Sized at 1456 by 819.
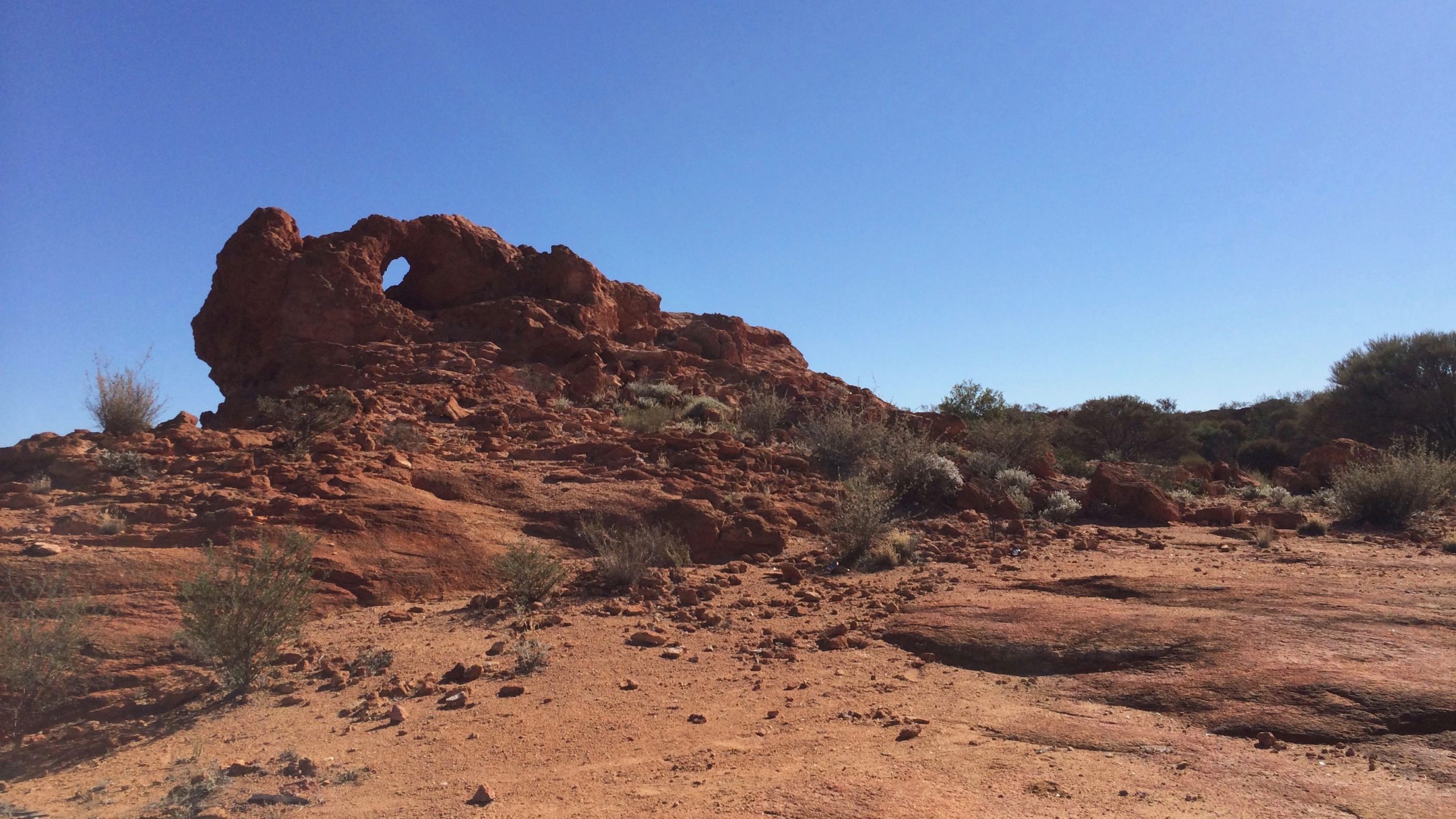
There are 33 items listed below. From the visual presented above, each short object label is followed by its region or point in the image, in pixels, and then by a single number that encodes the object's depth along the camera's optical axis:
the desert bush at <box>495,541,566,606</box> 7.01
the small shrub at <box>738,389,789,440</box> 14.57
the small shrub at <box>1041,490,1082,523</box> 11.02
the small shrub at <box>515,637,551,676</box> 5.48
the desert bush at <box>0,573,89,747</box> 4.57
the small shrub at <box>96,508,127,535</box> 6.73
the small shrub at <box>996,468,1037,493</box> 11.96
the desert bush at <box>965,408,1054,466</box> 14.02
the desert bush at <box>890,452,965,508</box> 11.24
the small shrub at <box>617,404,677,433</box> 13.05
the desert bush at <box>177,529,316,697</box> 5.09
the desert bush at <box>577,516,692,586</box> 7.46
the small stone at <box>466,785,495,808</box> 3.65
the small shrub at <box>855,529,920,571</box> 8.44
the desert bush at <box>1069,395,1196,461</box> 27.16
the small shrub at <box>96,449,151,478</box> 8.16
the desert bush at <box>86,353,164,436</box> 10.98
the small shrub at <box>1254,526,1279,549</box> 9.45
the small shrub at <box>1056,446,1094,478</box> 15.63
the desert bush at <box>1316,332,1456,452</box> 23.12
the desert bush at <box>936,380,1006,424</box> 20.77
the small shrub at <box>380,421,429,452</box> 10.32
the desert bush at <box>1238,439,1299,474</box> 27.12
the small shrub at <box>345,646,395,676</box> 5.43
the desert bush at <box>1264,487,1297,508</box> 13.19
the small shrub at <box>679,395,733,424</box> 15.12
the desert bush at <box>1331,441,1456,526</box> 10.86
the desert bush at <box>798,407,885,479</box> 12.24
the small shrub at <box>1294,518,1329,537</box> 10.47
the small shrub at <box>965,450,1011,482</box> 12.69
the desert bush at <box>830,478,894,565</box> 8.71
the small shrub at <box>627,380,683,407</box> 16.05
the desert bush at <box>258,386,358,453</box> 9.97
